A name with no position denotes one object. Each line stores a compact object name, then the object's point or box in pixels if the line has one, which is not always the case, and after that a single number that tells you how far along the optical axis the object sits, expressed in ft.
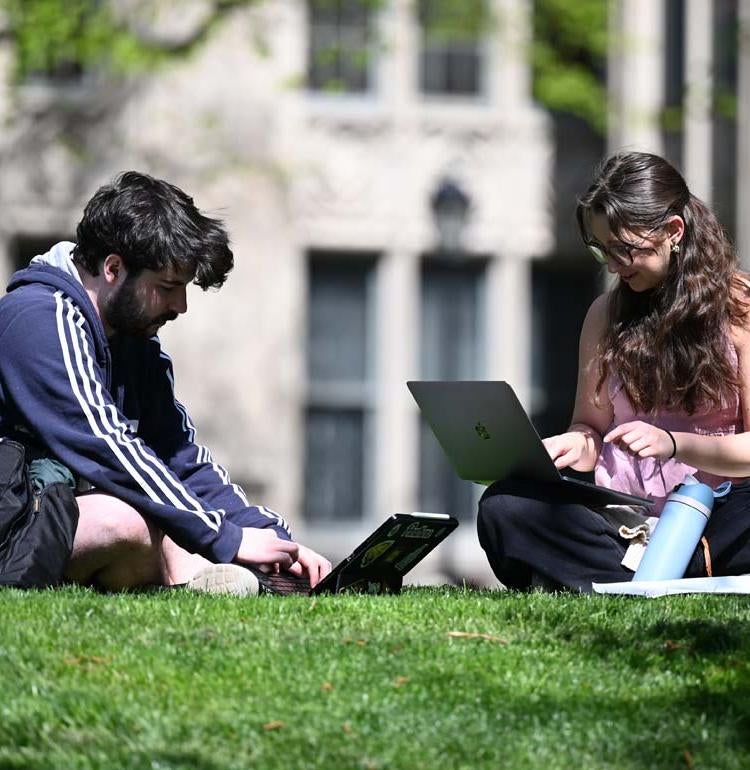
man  38.86
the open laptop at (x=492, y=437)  38.42
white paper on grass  36.91
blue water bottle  37.99
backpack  37.45
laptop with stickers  38.40
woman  39.65
